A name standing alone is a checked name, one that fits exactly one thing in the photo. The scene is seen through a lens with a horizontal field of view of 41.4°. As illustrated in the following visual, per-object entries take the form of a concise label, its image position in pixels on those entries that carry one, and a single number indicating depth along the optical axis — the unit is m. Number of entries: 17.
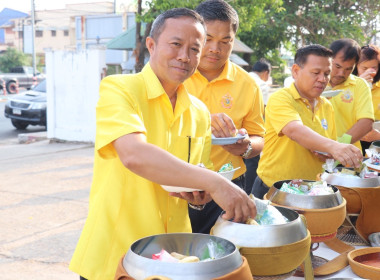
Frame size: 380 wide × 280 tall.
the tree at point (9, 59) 36.78
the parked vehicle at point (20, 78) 24.44
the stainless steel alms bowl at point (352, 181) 2.16
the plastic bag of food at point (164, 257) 1.21
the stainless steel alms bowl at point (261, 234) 1.36
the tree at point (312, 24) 13.64
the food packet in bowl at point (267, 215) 1.50
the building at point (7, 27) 50.28
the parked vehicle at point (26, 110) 12.14
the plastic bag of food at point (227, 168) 1.80
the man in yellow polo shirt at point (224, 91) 2.30
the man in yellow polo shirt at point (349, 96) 3.07
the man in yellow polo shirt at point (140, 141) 1.54
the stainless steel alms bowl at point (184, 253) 1.13
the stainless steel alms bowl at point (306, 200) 1.77
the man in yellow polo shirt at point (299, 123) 2.55
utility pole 26.30
